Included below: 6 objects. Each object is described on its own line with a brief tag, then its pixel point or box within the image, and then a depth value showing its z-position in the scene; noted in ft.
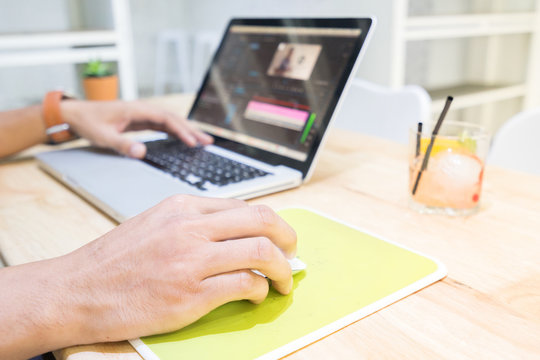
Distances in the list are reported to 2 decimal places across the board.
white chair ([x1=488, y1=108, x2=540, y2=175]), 3.24
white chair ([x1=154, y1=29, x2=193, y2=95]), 14.10
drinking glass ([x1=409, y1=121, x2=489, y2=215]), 2.16
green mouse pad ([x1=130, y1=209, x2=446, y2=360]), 1.30
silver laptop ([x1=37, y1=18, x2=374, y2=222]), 2.39
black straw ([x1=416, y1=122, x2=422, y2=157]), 2.25
